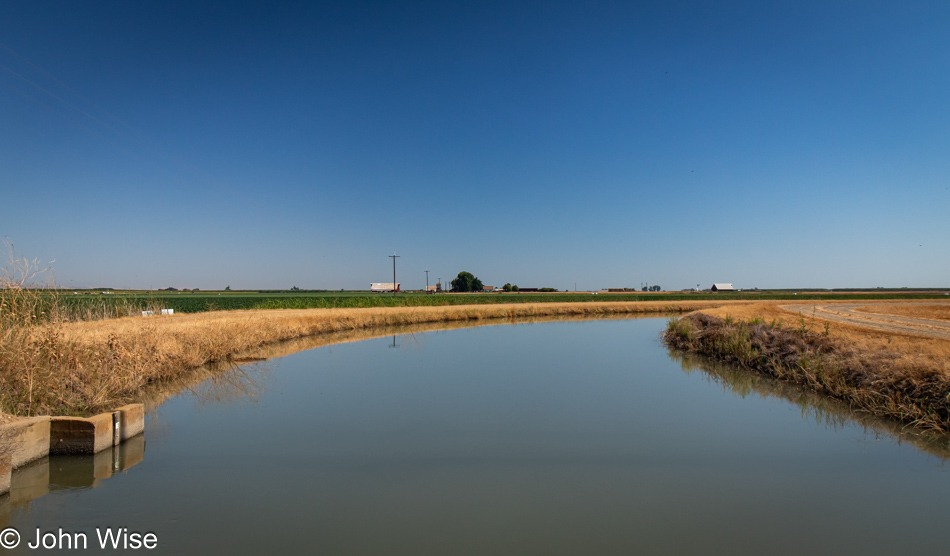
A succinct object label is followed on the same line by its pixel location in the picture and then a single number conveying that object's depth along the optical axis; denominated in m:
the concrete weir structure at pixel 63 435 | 5.88
